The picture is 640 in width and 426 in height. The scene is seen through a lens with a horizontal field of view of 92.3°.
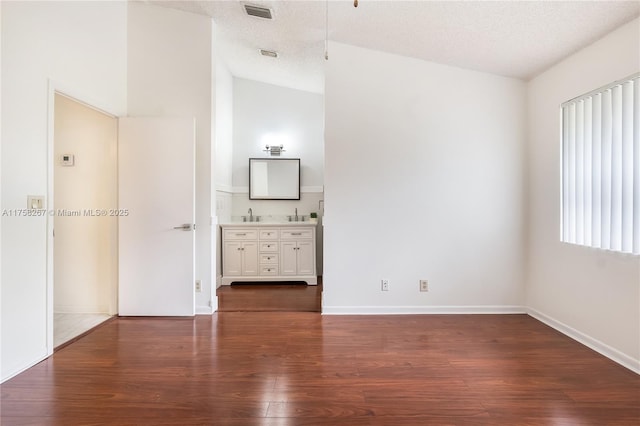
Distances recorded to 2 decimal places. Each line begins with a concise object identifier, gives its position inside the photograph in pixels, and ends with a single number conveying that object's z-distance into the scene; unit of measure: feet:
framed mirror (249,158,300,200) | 17.21
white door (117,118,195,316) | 10.87
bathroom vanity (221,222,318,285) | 15.49
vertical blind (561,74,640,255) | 7.38
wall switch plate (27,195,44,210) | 7.52
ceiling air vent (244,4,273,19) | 10.04
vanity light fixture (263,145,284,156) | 17.18
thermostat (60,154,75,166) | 11.22
